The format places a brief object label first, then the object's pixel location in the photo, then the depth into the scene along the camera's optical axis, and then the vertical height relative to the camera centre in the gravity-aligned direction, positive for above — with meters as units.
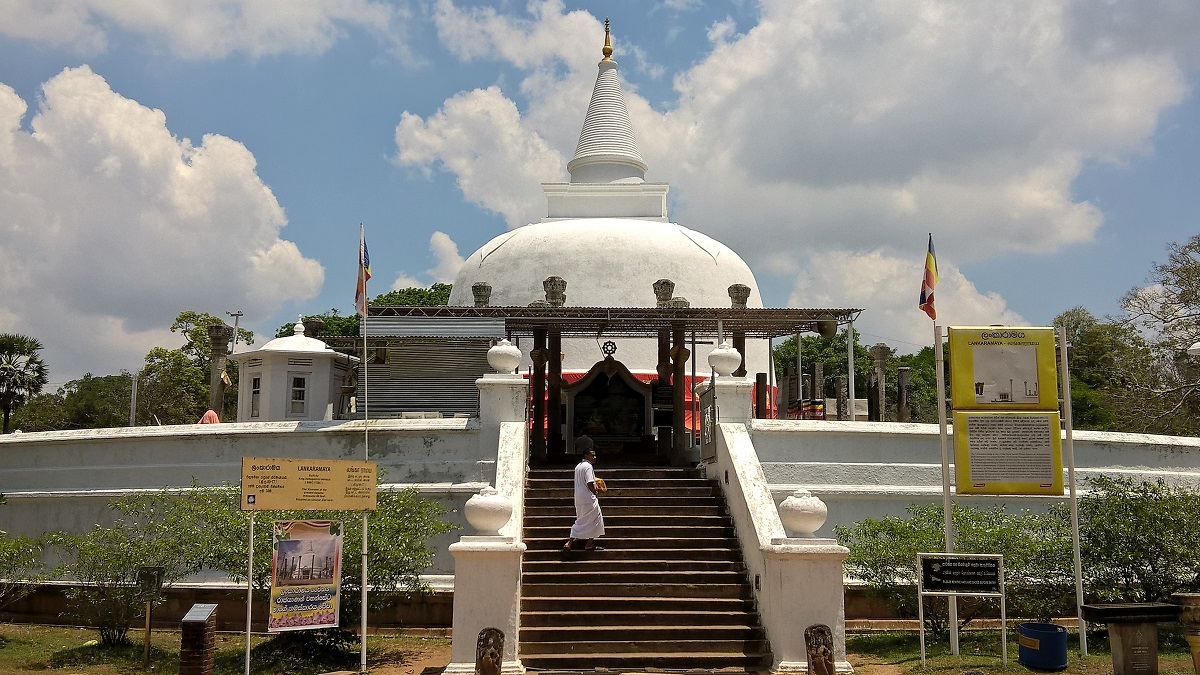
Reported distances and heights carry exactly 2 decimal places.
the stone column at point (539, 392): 16.77 +0.72
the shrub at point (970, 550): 12.15 -1.49
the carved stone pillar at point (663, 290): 20.81 +2.93
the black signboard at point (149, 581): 12.26 -1.75
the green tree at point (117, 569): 12.55 -1.66
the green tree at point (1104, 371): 25.98 +2.07
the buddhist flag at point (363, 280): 14.38 +2.18
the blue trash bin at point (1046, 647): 10.13 -2.10
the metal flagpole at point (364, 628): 10.54 -1.98
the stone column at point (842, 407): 23.63 +0.69
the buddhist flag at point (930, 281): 15.84 +2.37
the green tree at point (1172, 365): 25.11 +1.77
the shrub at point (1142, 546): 11.85 -1.29
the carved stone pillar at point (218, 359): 22.42 +1.69
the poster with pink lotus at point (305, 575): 10.20 -1.42
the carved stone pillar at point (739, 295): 21.44 +2.92
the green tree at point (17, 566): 12.88 -1.70
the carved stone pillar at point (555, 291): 19.05 +2.73
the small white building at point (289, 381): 21.48 +1.12
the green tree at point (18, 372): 40.00 +2.44
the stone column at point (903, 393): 21.44 +0.90
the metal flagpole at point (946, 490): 11.09 -0.60
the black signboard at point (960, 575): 10.65 -1.45
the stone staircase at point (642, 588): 10.78 -1.74
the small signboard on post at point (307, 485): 9.99 -0.50
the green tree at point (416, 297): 50.72 +6.90
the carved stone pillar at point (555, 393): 17.20 +0.71
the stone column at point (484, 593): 10.45 -1.61
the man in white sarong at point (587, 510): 12.03 -0.89
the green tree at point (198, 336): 42.03 +4.05
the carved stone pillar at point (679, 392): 17.14 +0.75
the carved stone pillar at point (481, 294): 21.34 +2.93
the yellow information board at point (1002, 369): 11.45 +0.74
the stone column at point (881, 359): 22.27 +1.79
